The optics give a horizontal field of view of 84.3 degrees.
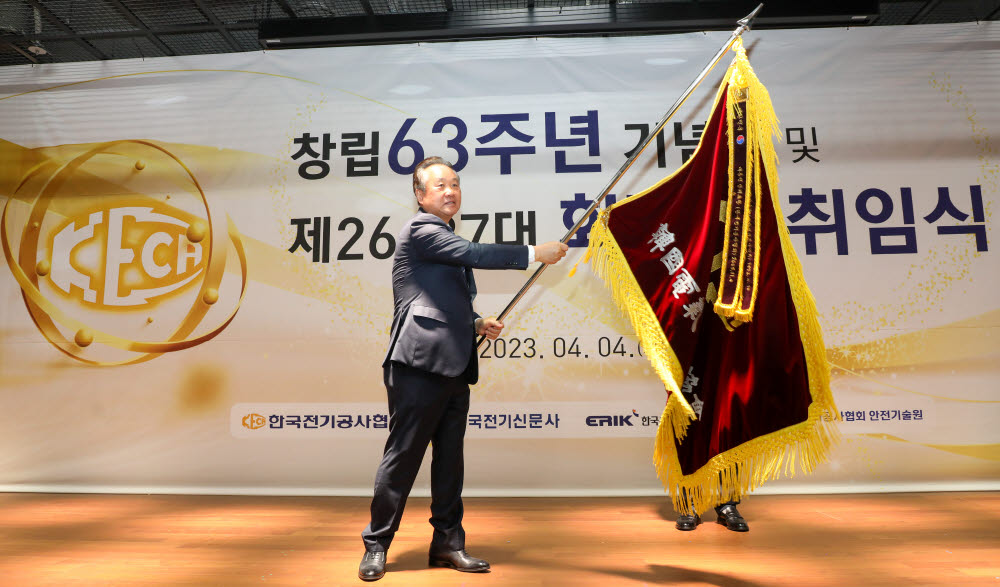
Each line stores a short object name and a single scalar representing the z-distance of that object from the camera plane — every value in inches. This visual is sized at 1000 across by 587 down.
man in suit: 67.0
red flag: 67.7
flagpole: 67.1
